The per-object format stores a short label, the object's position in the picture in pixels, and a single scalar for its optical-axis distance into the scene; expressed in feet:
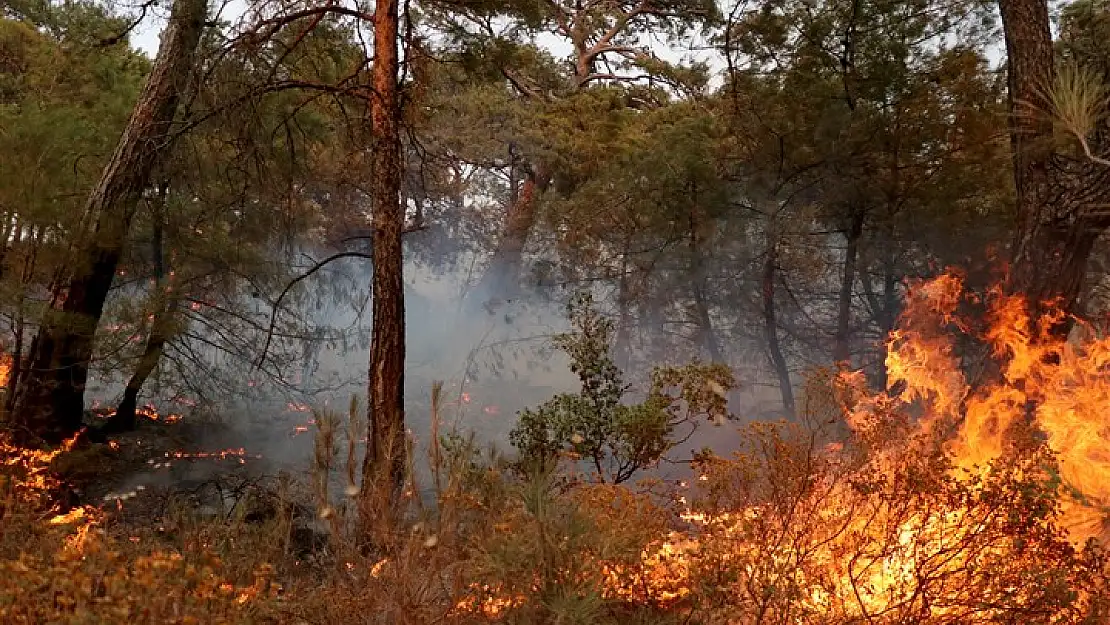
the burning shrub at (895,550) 14.48
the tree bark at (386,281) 23.29
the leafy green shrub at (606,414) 27.07
